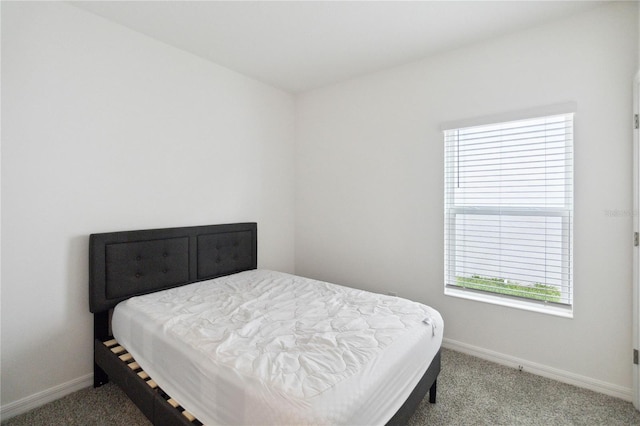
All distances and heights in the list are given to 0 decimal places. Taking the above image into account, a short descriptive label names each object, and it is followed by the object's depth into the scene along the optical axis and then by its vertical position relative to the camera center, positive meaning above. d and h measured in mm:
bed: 1203 -638
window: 2232 +3
